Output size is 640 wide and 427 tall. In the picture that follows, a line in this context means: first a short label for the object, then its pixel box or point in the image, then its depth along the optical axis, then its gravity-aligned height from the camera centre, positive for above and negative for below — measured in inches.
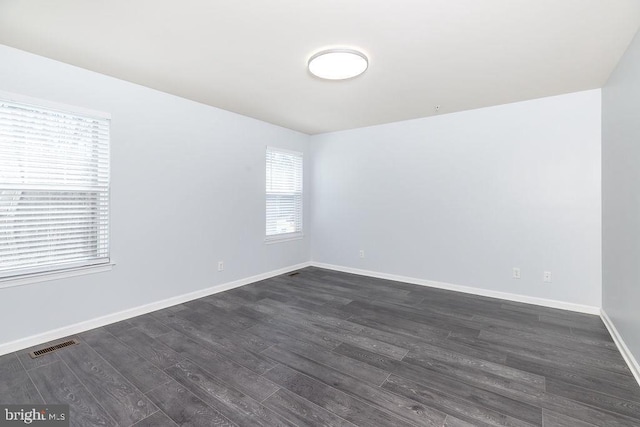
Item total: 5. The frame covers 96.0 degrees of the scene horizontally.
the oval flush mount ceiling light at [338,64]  90.1 +49.7
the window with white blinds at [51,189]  89.7 +7.8
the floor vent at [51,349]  88.3 -43.2
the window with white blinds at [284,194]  181.6 +13.8
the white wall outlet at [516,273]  137.7 -26.8
